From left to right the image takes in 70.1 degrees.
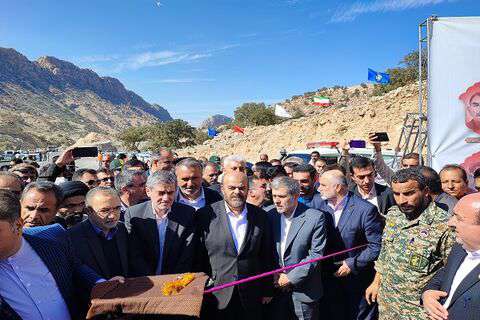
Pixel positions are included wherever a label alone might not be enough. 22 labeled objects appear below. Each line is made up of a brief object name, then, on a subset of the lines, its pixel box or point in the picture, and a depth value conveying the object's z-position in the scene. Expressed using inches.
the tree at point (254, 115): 1627.7
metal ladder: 273.8
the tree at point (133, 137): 2108.8
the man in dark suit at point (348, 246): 139.3
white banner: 229.9
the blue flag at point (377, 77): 752.3
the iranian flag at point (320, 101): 1079.7
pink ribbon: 116.6
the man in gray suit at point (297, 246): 129.8
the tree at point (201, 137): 1976.5
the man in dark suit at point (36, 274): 74.7
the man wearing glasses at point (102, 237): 103.0
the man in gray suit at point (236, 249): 122.3
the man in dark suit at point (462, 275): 85.7
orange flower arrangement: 89.6
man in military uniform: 110.2
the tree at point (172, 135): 1867.6
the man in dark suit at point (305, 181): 172.1
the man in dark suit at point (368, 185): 169.6
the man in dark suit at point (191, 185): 160.1
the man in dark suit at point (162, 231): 119.0
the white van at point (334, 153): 391.5
